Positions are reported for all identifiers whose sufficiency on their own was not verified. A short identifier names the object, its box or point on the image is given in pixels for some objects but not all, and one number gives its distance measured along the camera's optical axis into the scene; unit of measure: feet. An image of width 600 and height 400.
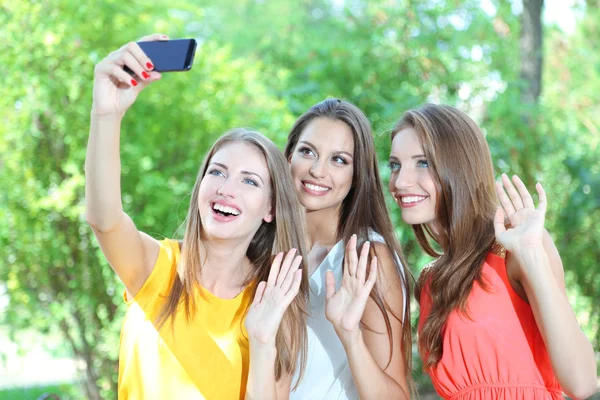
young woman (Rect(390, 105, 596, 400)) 7.54
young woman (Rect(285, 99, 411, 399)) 8.46
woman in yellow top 7.65
